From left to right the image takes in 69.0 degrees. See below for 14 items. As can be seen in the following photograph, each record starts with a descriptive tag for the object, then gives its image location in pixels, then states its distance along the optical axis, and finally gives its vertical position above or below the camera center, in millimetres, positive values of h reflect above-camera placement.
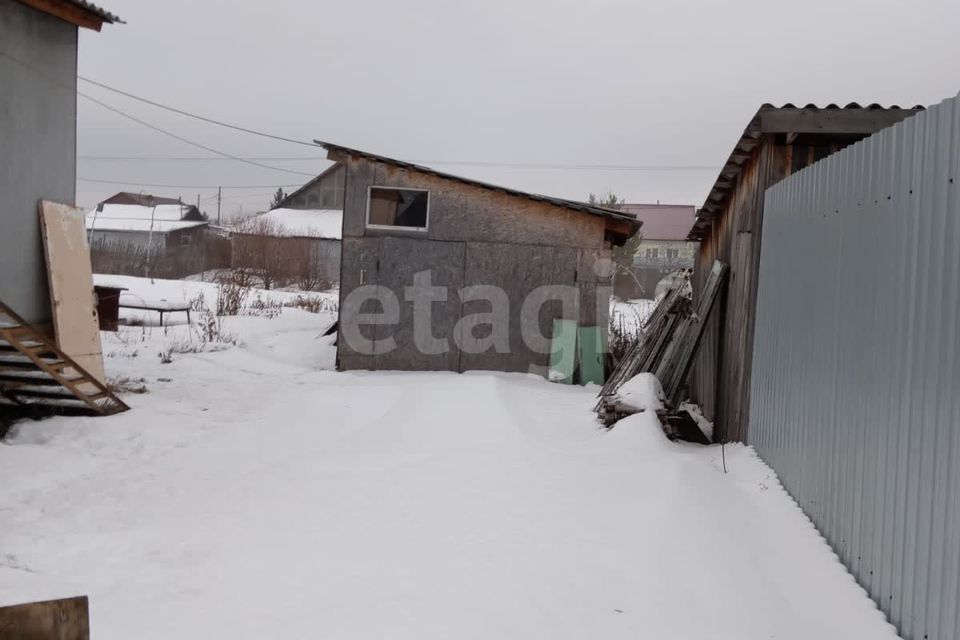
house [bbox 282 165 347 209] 39500 +5590
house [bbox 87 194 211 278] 34531 +2626
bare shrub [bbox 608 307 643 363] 13172 -735
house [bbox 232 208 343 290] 31891 +1890
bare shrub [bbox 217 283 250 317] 18562 -333
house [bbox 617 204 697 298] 40594 +4564
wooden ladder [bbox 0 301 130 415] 6777 -1014
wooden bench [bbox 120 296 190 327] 15586 -487
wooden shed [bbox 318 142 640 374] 12000 +548
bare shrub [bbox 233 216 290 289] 31703 +1527
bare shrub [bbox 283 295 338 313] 21688 -424
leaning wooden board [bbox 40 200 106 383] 8055 -36
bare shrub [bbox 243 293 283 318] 18891 -530
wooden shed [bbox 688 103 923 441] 6086 +1173
